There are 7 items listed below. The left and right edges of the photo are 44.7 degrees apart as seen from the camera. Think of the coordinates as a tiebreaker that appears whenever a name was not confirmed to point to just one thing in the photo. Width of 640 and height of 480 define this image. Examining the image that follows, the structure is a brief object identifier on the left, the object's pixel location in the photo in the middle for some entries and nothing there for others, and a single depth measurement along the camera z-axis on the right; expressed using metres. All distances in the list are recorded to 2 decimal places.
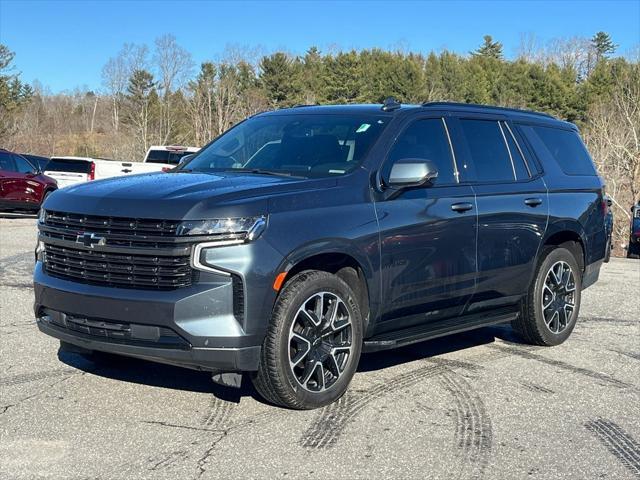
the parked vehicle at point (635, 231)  15.27
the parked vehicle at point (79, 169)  22.51
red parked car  19.91
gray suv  4.48
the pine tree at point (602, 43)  79.75
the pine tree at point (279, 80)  57.69
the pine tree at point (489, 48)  87.72
